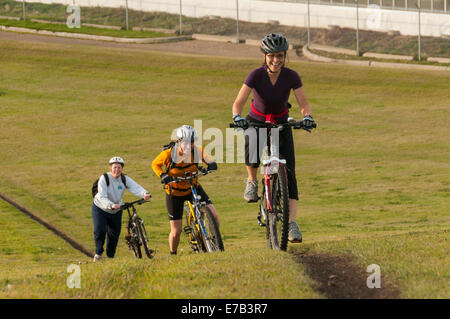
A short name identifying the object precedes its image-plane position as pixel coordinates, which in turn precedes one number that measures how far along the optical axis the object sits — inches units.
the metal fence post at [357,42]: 2076.5
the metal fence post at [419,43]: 1989.7
